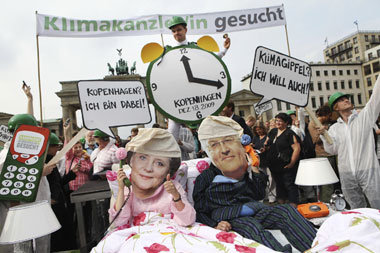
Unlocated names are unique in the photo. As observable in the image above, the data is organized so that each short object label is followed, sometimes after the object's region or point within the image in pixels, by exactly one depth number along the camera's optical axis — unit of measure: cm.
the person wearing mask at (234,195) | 190
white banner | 423
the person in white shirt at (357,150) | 278
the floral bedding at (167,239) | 156
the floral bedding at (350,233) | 133
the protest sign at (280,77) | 266
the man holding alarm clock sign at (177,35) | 260
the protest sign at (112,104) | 241
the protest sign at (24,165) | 221
